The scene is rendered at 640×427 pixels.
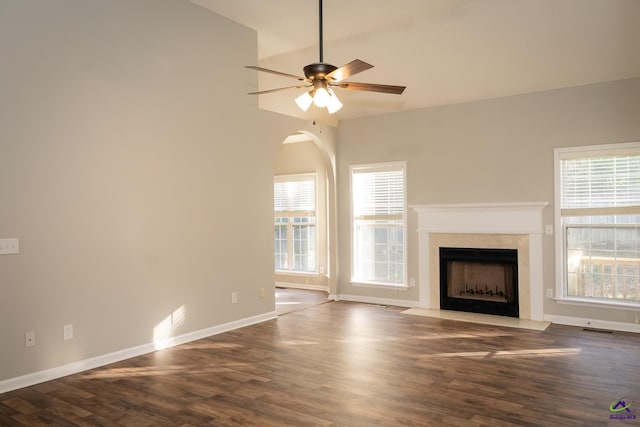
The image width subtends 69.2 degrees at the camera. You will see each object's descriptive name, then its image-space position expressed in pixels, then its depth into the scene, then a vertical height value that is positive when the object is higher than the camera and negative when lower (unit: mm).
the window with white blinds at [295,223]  8633 -105
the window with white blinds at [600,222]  5258 -117
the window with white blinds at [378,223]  6914 -110
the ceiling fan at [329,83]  3401 +1047
